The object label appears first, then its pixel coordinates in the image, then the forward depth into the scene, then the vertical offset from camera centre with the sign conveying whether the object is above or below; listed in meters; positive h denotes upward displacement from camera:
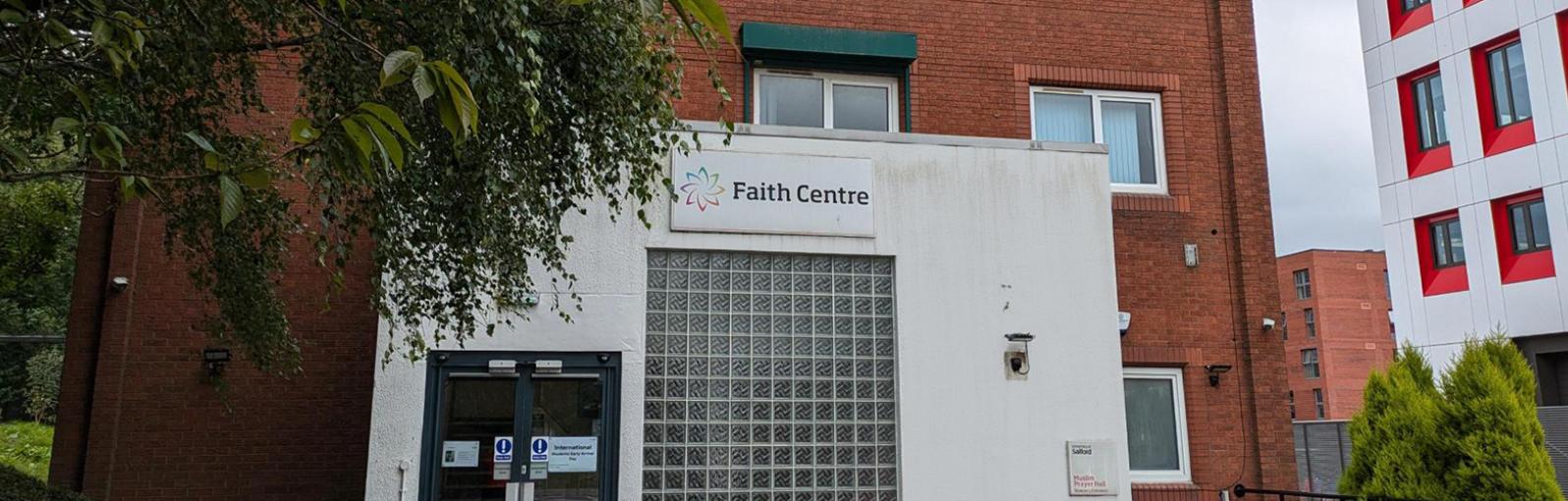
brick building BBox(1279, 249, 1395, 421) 61.78 +7.59
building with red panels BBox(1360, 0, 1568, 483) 22.42 +6.23
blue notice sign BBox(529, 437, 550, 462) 8.42 +0.17
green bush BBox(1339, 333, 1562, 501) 10.57 +0.29
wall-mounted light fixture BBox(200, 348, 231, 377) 9.38 +0.92
